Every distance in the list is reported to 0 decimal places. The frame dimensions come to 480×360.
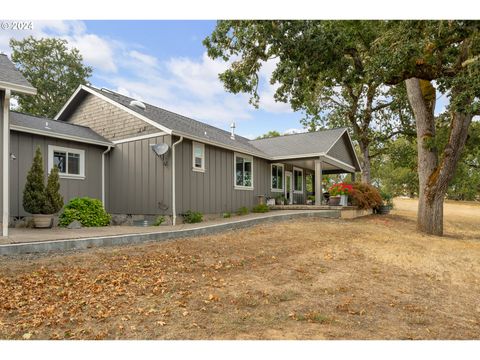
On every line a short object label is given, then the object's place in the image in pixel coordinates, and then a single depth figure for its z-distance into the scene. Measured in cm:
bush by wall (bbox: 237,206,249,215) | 1342
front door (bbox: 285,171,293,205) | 1795
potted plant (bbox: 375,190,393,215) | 1775
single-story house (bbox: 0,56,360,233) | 1014
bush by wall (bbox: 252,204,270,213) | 1433
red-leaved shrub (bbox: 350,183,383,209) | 1554
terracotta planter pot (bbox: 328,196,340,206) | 1538
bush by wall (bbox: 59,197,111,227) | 937
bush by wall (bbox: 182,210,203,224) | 1080
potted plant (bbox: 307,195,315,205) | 2060
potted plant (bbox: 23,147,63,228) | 843
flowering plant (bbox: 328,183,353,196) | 1491
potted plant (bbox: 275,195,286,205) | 1648
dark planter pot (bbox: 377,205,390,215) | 1775
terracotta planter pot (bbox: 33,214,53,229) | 866
